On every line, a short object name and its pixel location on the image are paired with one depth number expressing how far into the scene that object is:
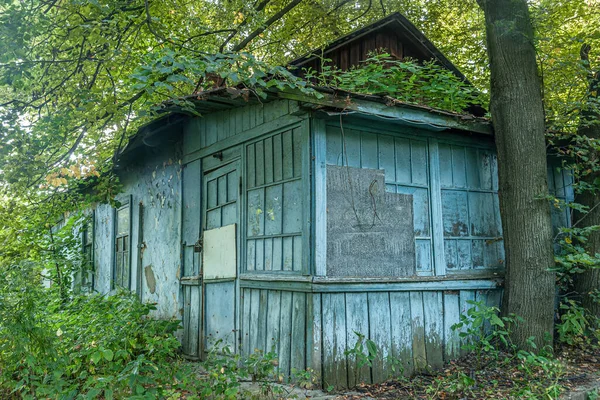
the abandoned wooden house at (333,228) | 4.99
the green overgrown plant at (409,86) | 7.15
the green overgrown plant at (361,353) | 4.80
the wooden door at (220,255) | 6.18
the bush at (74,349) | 4.25
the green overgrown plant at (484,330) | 5.26
